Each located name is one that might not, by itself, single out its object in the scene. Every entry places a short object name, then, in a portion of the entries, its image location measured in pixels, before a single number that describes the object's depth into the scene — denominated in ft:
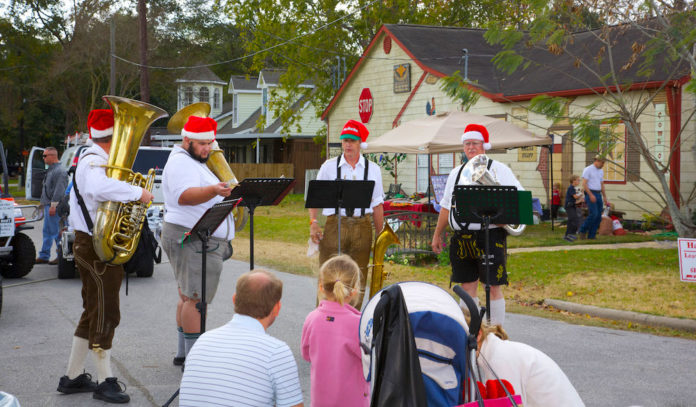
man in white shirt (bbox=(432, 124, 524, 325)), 21.88
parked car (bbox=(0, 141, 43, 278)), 35.29
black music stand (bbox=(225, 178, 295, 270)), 18.65
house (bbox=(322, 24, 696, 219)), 58.39
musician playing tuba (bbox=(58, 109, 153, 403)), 17.94
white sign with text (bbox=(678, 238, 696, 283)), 25.00
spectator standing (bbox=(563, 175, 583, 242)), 53.52
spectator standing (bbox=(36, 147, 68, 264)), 42.55
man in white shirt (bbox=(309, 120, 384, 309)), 22.97
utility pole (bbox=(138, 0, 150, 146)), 86.12
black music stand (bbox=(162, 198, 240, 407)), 17.61
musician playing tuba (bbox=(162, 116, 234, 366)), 18.97
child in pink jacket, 13.46
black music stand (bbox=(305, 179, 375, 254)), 22.02
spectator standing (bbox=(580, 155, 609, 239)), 52.60
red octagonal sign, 92.48
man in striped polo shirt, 10.87
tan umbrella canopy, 52.29
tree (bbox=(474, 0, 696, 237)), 35.73
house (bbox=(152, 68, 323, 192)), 135.23
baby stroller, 10.58
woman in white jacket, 11.43
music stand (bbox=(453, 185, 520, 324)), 20.25
